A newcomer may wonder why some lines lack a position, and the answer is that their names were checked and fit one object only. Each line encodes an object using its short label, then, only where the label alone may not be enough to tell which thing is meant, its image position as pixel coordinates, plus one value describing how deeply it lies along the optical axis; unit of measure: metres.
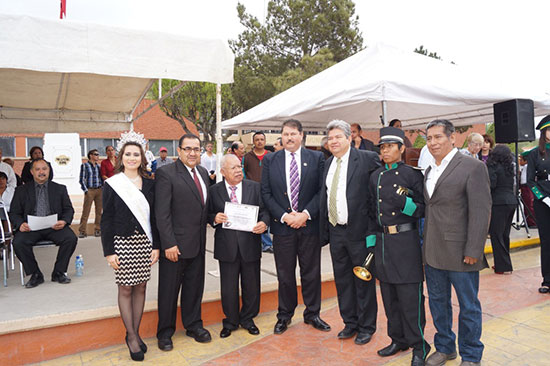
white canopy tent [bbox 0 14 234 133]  4.49
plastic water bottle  5.47
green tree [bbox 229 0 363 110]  22.06
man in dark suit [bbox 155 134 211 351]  3.83
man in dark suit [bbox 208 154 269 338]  4.15
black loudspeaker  6.49
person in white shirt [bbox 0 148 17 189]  7.42
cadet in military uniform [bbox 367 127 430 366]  3.40
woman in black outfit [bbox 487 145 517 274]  5.98
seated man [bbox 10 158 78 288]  5.09
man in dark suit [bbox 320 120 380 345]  3.86
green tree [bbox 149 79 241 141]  23.64
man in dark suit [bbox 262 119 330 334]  4.20
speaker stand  6.45
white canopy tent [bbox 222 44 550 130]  5.95
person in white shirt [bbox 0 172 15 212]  6.74
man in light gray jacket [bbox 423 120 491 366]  3.11
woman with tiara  3.66
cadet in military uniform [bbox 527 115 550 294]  4.97
